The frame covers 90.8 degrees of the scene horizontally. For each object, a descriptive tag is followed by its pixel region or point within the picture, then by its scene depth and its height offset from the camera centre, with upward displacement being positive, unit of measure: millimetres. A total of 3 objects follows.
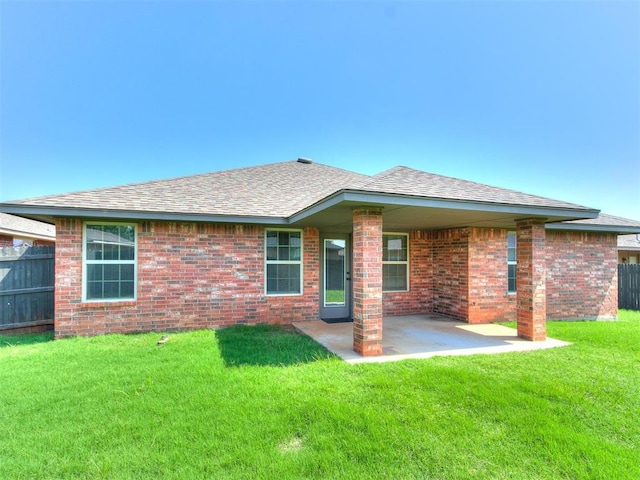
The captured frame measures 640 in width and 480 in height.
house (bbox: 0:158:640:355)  5527 -212
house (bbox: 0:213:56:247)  12867 +514
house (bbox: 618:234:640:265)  17309 -260
